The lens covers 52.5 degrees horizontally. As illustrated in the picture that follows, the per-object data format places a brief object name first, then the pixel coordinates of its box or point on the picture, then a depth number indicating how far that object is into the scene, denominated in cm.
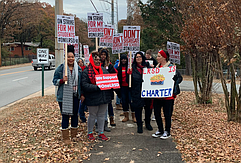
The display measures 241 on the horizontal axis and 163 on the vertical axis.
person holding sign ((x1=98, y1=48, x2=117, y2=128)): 598
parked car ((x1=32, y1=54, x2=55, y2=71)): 3222
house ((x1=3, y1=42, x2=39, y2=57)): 7309
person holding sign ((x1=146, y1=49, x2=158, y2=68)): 778
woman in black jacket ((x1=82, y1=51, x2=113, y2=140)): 532
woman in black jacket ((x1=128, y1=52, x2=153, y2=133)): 598
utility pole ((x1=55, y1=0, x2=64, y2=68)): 1045
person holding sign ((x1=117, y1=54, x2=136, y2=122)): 715
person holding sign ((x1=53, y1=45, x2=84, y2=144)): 509
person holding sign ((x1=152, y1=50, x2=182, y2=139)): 559
